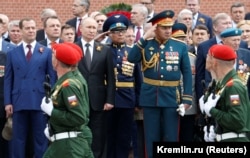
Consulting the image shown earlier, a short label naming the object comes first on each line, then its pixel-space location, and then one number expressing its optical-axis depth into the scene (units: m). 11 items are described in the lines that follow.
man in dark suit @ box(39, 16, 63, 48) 15.16
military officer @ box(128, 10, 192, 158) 13.58
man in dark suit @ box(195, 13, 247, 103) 14.41
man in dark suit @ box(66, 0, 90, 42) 17.42
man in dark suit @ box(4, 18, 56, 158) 14.15
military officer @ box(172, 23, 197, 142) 14.56
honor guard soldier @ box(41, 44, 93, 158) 11.02
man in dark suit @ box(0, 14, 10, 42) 16.32
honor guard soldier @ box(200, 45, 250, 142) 10.97
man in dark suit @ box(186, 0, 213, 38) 17.28
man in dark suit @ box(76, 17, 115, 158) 14.29
